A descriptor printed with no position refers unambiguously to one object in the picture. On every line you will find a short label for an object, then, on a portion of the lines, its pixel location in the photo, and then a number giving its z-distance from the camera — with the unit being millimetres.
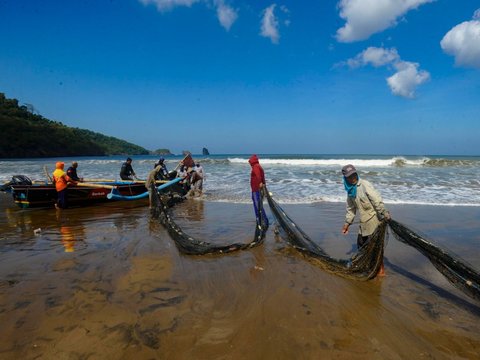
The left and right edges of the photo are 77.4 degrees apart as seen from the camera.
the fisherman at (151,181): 8996
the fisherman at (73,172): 11172
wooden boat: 9828
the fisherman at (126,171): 13151
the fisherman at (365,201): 4162
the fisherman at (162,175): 13791
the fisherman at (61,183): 9580
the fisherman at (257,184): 6371
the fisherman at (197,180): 13109
